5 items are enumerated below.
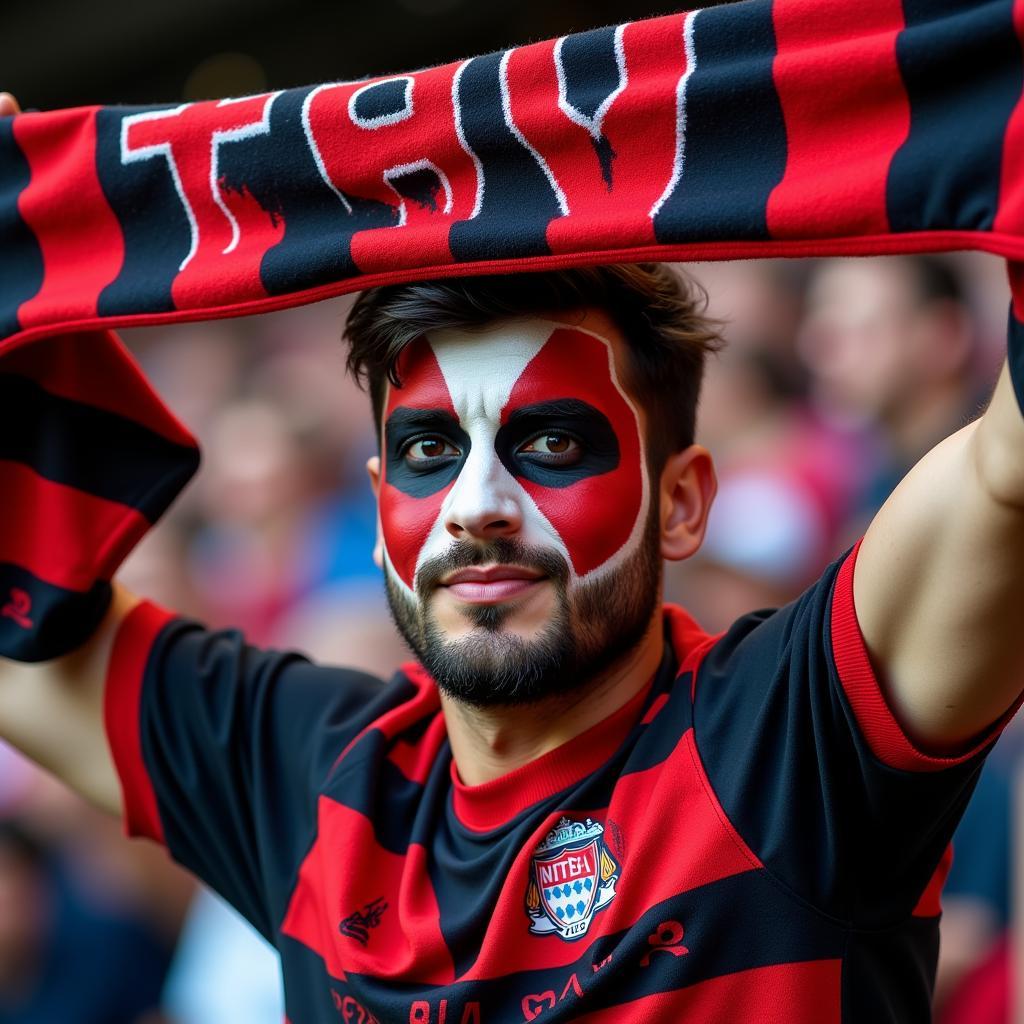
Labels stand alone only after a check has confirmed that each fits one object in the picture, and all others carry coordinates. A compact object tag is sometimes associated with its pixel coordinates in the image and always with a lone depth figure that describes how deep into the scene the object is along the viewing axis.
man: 1.47
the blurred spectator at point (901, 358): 3.16
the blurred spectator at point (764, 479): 3.31
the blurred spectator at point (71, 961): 3.38
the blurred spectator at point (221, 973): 3.06
